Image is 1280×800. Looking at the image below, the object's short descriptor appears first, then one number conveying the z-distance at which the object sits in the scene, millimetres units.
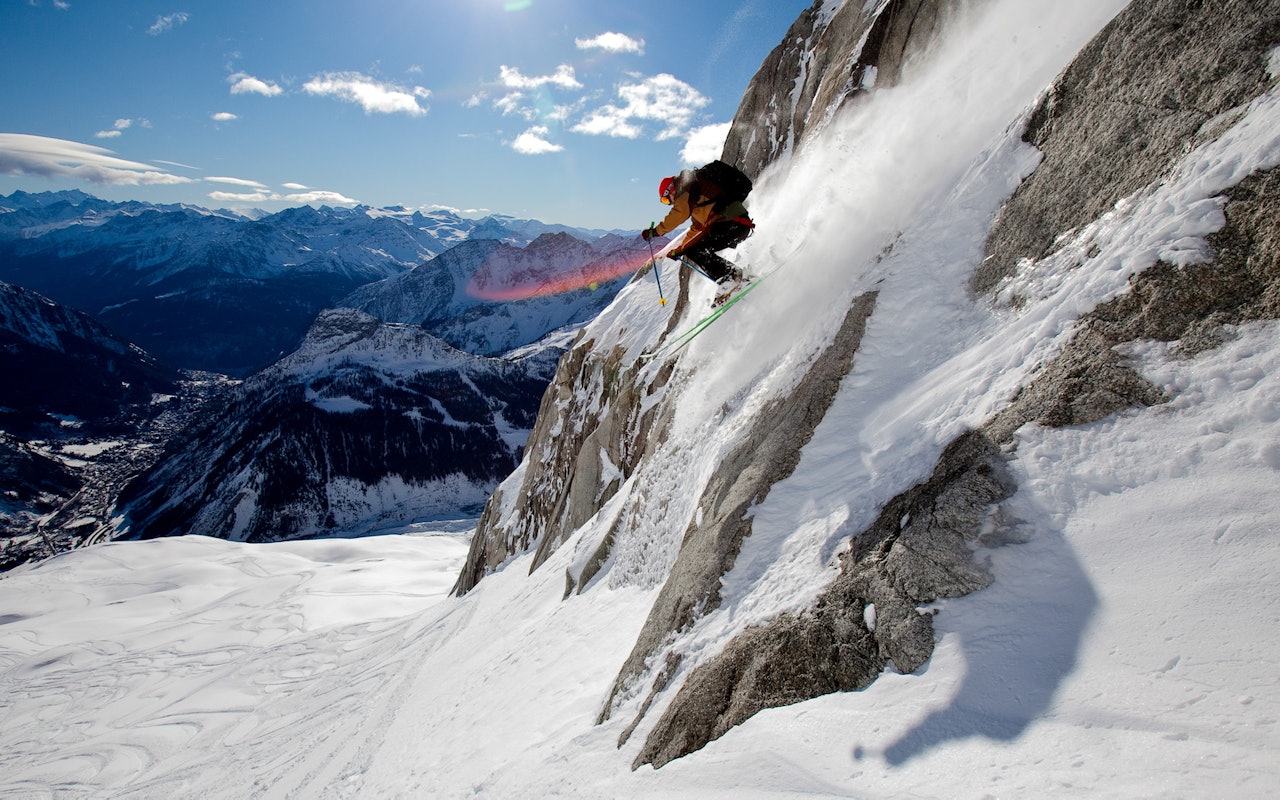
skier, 13172
